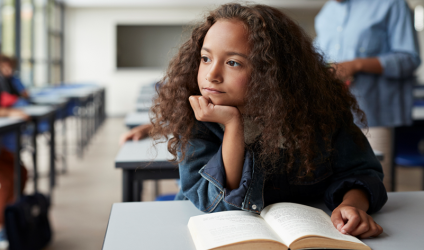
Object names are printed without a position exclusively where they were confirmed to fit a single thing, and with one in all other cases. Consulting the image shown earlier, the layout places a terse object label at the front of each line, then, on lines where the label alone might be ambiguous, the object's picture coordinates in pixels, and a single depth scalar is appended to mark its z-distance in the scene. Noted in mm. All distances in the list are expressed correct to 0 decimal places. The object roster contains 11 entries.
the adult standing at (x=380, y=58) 1439
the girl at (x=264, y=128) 732
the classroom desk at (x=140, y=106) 2954
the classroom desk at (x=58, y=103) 3822
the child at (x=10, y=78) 4068
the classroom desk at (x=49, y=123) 2756
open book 577
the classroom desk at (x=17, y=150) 2264
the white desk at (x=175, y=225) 625
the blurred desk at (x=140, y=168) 1192
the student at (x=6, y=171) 2297
